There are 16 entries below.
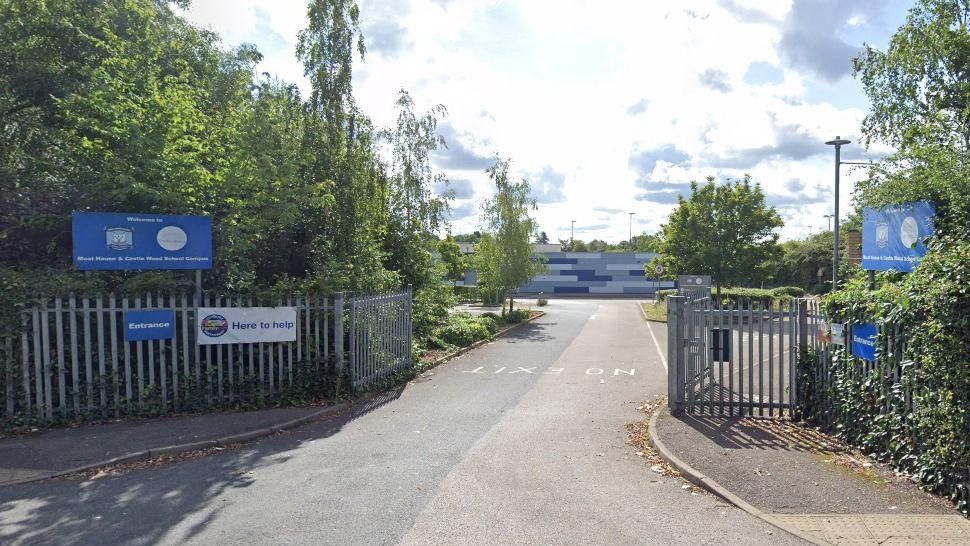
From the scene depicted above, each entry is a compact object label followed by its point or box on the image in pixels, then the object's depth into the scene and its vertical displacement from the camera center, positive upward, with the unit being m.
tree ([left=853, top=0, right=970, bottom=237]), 11.71 +3.82
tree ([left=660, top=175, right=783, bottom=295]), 29.25 +1.25
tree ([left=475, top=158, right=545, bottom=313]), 29.28 +0.95
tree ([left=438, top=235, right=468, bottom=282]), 37.72 +0.29
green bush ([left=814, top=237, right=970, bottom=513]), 5.39 -1.16
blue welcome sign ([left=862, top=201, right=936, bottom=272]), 7.89 +0.30
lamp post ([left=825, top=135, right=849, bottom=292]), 20.16 +3.36
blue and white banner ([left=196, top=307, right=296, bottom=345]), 9.44 -0.94
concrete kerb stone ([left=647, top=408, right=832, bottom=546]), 5.17 -2.19
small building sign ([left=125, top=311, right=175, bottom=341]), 8.92 -0.88
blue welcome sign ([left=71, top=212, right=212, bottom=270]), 8.97 +0.33
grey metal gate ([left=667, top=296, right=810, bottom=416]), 8.66 -1.36
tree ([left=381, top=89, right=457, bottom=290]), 17.42 +1.64
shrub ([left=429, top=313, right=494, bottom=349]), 18.17 -2.17
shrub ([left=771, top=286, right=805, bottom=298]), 44.77 -2.25
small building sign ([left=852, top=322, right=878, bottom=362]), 6.88 -0.91
